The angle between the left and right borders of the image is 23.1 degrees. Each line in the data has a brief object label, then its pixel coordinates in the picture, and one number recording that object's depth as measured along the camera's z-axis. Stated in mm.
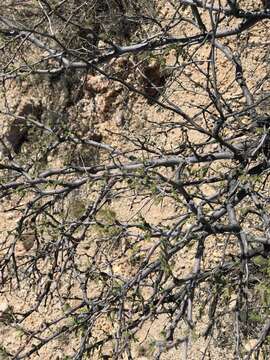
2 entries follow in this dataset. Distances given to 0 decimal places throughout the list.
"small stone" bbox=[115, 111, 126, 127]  6344
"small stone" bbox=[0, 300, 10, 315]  6153
